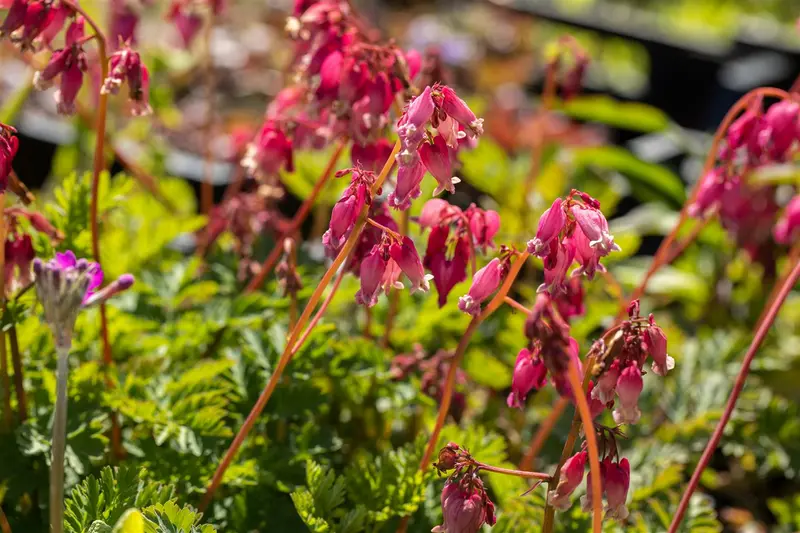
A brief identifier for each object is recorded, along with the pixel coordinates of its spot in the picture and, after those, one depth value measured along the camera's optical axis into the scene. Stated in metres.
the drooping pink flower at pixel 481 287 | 0.82
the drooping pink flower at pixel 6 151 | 0.84
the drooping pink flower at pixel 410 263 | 0.83
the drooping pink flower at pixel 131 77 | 0.87
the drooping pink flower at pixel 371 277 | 0.83
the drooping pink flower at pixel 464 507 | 0.81
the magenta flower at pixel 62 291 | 0.78
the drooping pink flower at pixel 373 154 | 0.93
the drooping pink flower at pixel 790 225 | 1.05
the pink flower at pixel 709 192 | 0.98
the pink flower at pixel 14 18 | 0.86
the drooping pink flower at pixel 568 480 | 0.81
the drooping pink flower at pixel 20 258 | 0.88
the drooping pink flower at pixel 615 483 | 0.81
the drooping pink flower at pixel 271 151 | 0.95
